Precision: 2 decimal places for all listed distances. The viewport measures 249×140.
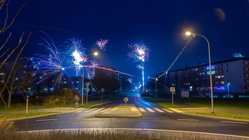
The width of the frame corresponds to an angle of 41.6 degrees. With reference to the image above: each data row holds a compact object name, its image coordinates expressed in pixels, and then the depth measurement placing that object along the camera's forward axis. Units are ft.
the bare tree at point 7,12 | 19.51
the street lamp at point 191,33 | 107.34
